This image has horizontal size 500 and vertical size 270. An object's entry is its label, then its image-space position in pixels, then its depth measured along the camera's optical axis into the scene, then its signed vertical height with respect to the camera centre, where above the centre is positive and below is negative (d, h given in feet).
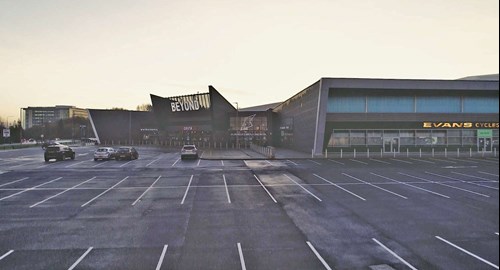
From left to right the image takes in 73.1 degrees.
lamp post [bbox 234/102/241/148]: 239.54 +1.31
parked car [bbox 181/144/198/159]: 128.67 -7.14
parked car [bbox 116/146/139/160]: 129.08 -7.63
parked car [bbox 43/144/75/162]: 121.72 -6.92
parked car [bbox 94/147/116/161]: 123.85 -7.52
